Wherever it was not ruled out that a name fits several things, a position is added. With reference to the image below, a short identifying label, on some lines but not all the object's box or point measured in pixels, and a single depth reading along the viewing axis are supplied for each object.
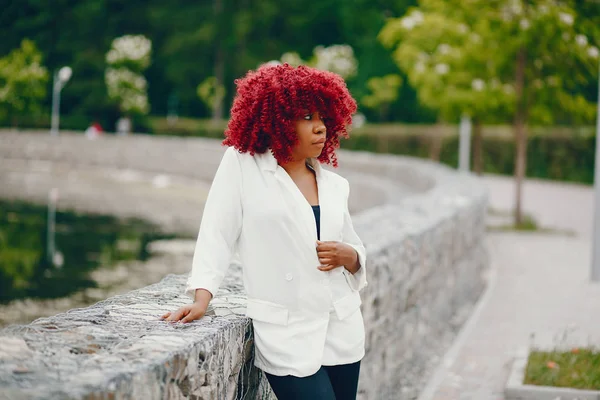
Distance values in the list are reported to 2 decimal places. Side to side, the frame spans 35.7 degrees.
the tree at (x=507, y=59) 15.57
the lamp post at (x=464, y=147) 23.19
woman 3.40
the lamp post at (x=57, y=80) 44.40
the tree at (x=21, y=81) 46.12
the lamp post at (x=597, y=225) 10.52
